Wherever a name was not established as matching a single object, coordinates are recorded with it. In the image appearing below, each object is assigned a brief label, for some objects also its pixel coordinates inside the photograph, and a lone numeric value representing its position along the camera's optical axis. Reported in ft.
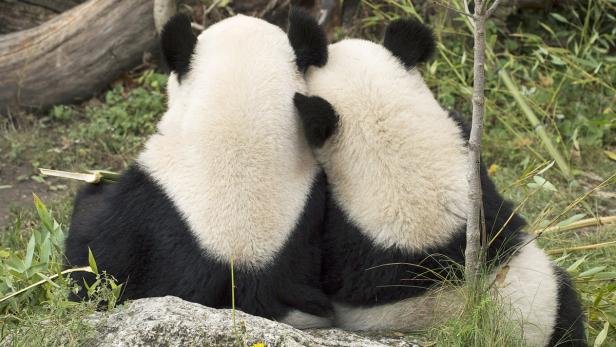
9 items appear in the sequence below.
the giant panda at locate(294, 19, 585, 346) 20.45
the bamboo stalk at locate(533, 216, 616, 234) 27.43
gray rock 17.47
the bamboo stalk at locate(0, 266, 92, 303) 20.53
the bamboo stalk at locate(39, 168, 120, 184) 25.79
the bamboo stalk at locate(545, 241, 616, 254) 25.81
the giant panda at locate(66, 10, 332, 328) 20.16
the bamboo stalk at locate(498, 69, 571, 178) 36.09
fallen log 40.34
